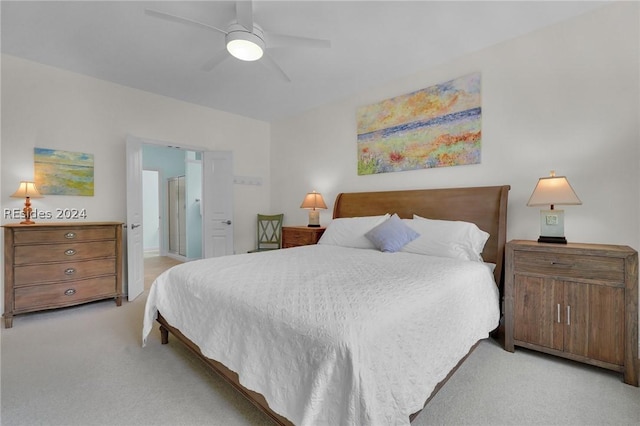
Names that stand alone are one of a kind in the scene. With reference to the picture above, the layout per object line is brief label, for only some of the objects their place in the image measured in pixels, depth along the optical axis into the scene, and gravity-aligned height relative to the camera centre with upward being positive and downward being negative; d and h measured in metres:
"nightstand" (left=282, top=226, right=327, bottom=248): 3.74 -0.32
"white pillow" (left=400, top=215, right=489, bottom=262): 2.44 -0.26
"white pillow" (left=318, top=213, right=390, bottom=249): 3.04 -0.22
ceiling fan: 2.09 +1.37
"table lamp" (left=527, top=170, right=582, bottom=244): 2.11 +0.08
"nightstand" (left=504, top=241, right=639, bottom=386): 1.81 -0.63
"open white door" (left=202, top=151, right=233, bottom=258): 4.55 +0.14
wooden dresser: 2.72 -0.55
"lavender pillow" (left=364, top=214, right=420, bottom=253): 2.69 -0.23
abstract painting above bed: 2.93 +0.95
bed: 1.03 -0.53
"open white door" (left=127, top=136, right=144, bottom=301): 3.54 -0.09
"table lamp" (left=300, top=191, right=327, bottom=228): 4.07 +0.09
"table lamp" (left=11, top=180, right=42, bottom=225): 2.87 +0.18
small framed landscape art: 3.18 +0.47
